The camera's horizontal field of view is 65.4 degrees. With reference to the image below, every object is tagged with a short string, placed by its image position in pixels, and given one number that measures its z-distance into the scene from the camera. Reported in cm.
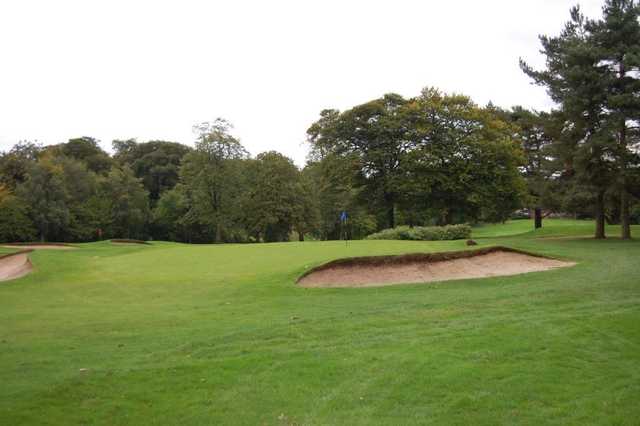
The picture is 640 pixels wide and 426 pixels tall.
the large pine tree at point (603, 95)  2977
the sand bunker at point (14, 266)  2398
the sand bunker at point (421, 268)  1911
